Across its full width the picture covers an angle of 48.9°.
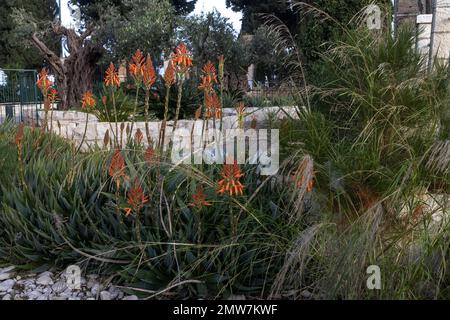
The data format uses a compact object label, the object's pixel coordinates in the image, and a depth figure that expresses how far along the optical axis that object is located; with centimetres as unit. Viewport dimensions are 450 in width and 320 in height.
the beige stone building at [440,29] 441
